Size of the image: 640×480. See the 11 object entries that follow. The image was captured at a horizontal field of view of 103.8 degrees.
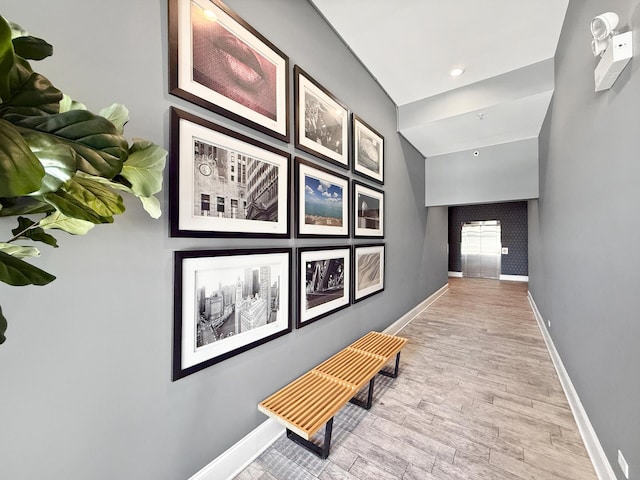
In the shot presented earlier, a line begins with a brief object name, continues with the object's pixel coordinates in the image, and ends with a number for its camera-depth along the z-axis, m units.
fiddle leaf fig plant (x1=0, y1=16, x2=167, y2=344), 0.35
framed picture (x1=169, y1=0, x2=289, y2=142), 1.25
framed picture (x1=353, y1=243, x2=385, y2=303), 2.65
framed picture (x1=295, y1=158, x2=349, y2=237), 1.93
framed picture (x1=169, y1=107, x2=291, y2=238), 1.23
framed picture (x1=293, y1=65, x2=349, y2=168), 1.93
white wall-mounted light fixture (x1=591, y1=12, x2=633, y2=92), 1.18
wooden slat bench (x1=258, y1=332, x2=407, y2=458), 1.48
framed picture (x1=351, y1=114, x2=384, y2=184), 2.67
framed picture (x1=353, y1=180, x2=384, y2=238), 2.65
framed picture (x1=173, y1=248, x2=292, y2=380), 1.25
